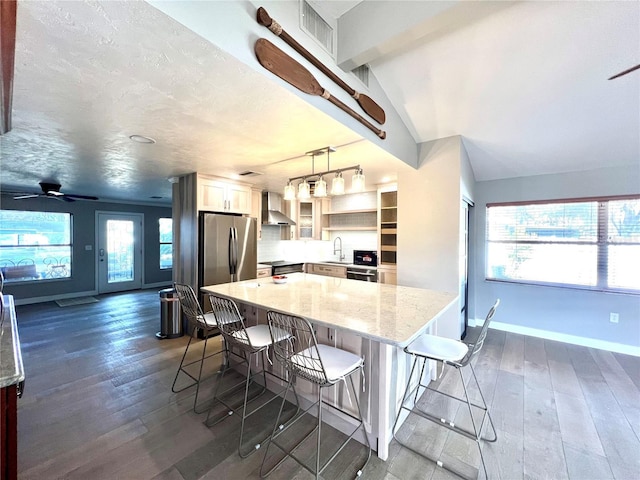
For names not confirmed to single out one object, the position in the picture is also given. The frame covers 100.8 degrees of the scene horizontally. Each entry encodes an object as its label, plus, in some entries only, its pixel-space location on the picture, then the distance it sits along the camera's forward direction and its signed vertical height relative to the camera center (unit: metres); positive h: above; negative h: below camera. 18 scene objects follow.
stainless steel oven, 4.55 -0.61
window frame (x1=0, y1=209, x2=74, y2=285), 5.50 -0.58
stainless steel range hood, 5.09 +0.54
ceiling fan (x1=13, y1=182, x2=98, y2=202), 4.35 +0.78
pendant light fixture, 2.36 +0.51
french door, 6.60 -0.34
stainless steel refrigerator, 3.71 -0.15
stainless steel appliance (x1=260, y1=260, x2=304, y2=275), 4.83 -0.54
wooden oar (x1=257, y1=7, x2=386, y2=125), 1.41 +1.15
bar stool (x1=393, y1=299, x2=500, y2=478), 1.68 -0.77
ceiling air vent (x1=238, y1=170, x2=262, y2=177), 3.60 +0.92
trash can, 3.72 -1.09
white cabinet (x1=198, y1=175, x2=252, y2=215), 3.75 +0.65
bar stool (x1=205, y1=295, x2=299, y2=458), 1.86 -0.76
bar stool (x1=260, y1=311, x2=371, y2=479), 1.52 -0.78
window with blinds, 3.35 -0.04
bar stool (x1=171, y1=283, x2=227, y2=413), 2.26 -0.70
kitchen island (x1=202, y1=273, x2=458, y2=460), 1.56 -0.50
